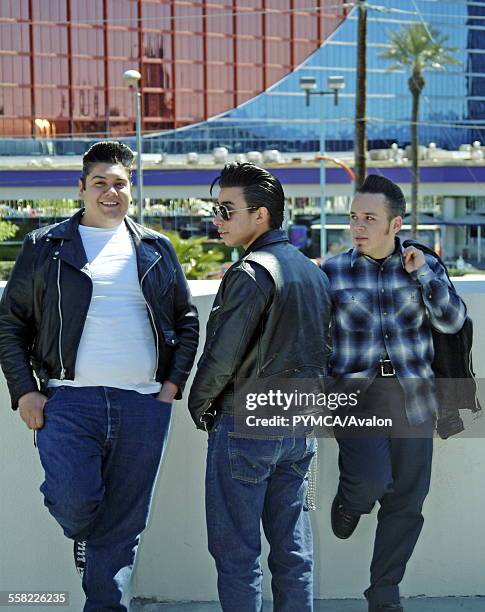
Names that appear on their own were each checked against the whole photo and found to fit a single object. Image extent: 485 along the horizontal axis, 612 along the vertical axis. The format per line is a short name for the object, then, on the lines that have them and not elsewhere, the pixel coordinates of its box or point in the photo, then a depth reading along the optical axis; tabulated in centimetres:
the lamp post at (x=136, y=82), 2947
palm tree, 4138
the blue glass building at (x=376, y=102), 7744
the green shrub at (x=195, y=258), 2398
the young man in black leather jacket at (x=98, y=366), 267
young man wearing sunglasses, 253
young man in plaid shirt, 297
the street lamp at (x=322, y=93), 3197
